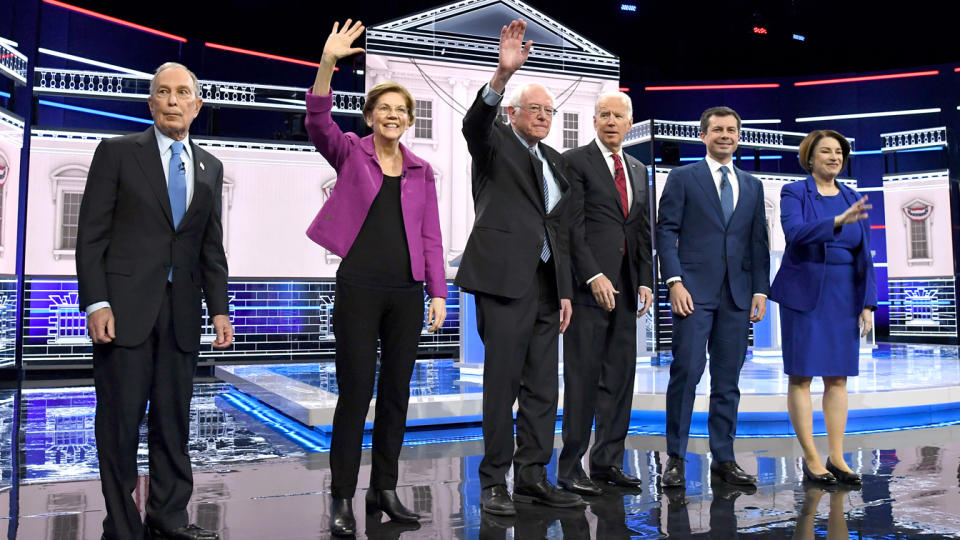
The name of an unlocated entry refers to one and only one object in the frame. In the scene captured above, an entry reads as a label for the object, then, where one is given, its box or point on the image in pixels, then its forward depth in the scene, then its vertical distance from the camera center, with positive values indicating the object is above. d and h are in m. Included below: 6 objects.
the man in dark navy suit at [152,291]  2.08 +0.05
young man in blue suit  3.00 +0.14
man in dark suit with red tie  2.84 +0.07
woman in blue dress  3.09 +0.06
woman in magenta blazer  2.33 +0.12
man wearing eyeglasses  2.52 +0.09
